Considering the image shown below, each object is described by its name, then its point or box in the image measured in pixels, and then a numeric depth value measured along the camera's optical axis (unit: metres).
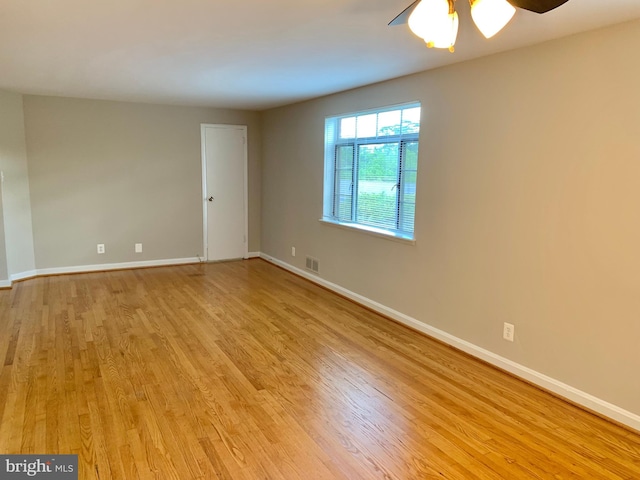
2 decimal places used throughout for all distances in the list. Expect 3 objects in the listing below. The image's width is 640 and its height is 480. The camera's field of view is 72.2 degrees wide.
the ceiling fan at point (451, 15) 1.71
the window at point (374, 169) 4.03
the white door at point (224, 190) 6.42
